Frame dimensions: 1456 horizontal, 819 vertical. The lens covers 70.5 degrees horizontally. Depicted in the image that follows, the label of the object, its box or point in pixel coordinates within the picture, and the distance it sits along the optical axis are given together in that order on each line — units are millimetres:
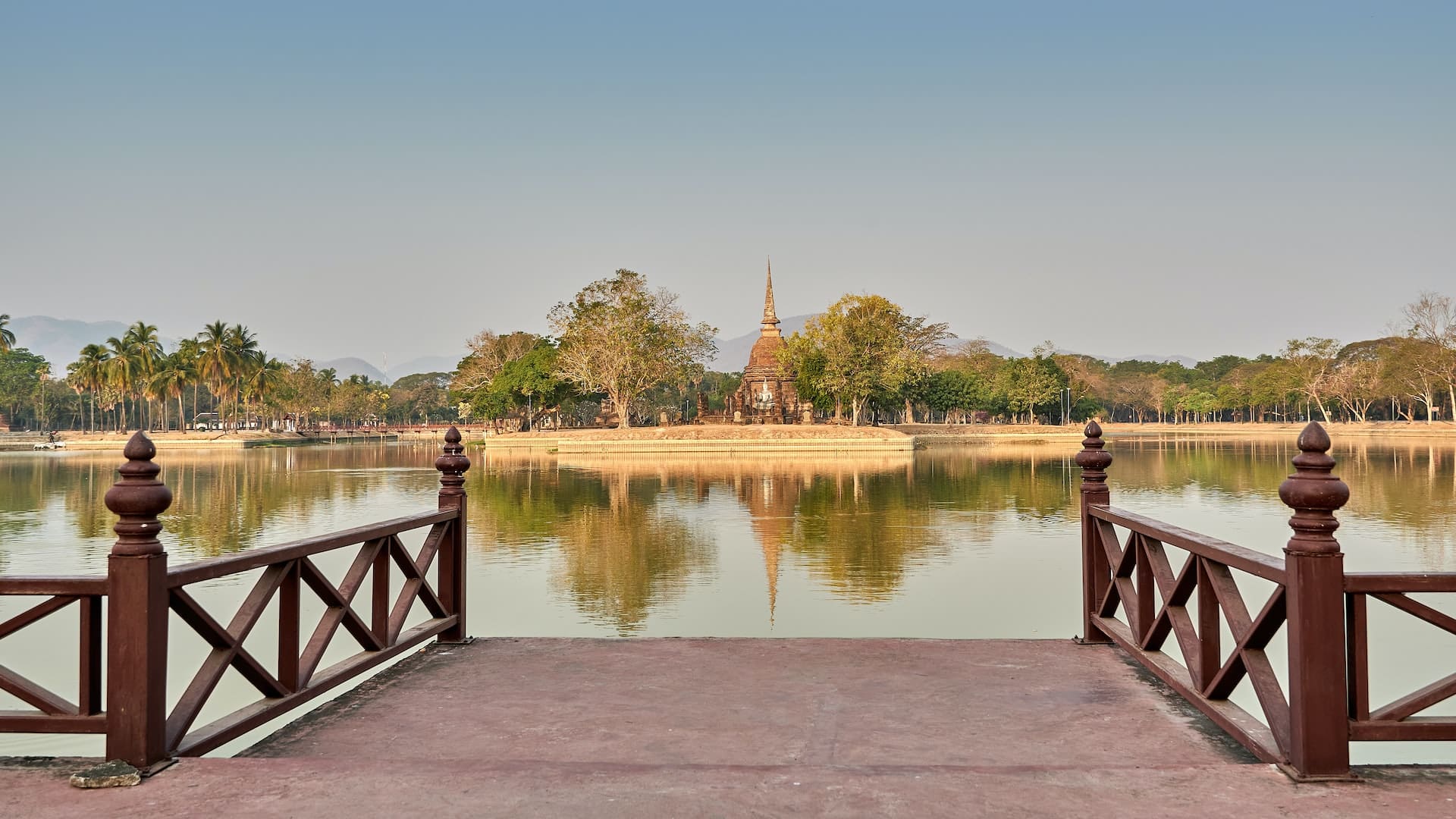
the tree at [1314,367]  80462
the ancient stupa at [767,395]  70188
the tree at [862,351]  58531
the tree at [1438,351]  72438
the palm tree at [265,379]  86250
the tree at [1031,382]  81625
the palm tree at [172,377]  81000
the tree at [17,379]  95500
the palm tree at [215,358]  79688
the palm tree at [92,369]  79500
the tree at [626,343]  56906
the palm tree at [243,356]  81875
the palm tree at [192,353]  82562
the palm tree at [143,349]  80625
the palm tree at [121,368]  78938
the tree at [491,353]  73438
